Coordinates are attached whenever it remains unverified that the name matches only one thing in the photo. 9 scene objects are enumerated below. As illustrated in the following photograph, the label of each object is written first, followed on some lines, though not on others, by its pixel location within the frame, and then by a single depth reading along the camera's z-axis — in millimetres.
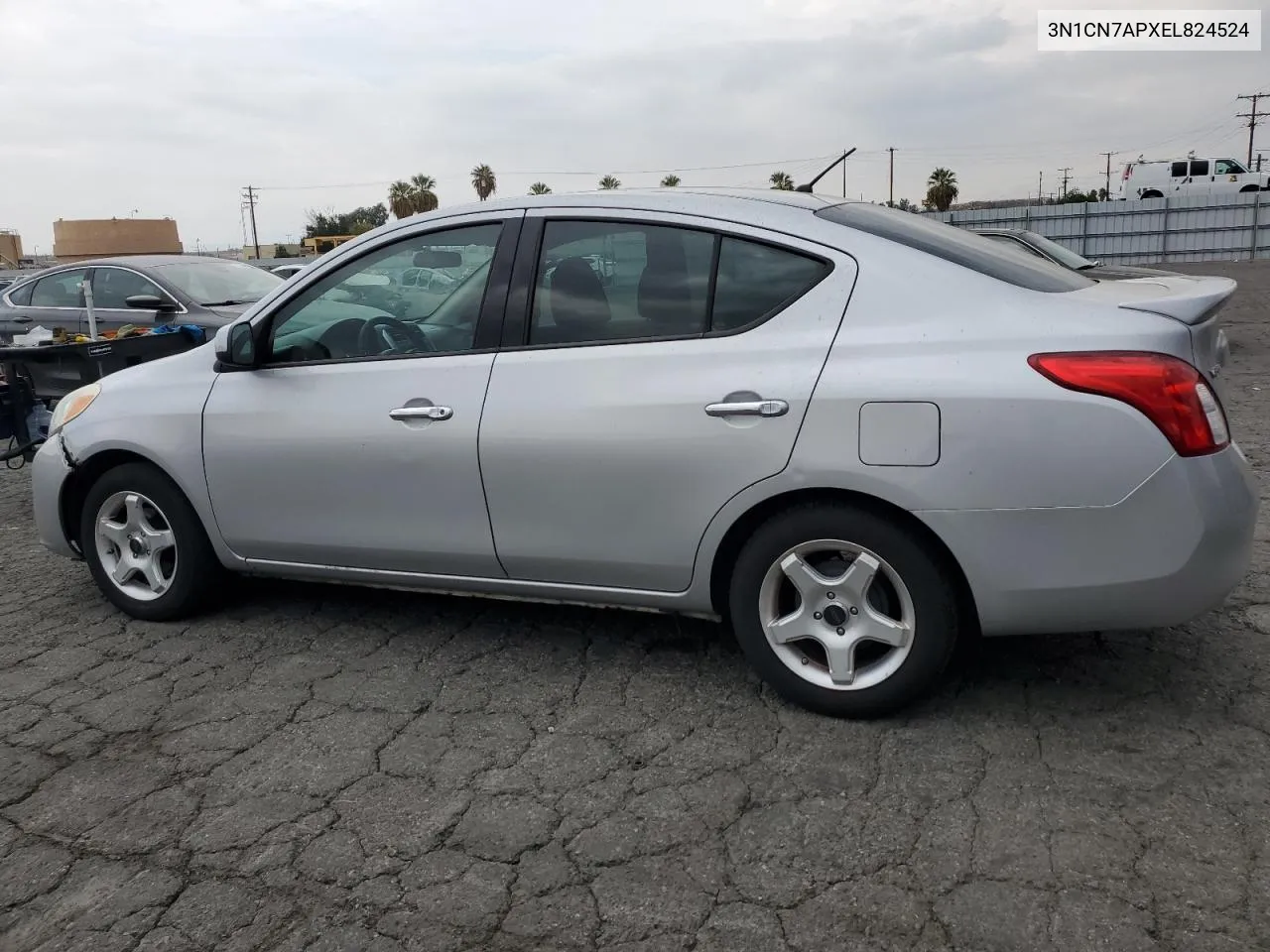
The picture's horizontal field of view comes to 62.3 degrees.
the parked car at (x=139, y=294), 8664
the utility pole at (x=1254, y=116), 64562
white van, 37844
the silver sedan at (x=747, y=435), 2828
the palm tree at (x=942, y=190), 68188
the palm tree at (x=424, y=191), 73056
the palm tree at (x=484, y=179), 82625
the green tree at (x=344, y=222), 73056
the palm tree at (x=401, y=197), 76456
